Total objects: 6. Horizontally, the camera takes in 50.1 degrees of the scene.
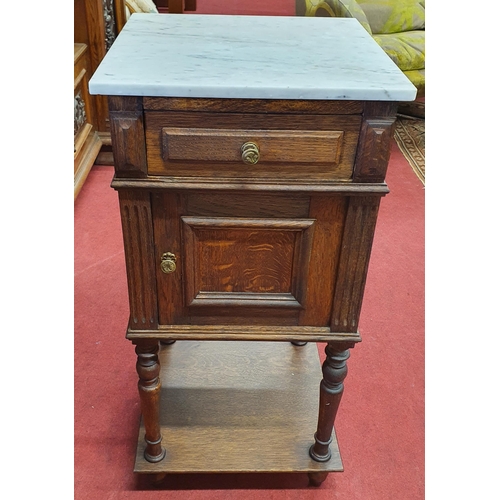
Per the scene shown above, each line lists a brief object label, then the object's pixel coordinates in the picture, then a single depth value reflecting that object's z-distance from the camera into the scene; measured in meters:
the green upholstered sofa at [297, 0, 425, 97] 2.44
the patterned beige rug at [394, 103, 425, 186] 2.61
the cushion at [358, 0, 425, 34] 2.97
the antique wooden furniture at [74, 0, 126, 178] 2.13
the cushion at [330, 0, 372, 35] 2.32
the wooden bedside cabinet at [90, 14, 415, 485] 0.79
